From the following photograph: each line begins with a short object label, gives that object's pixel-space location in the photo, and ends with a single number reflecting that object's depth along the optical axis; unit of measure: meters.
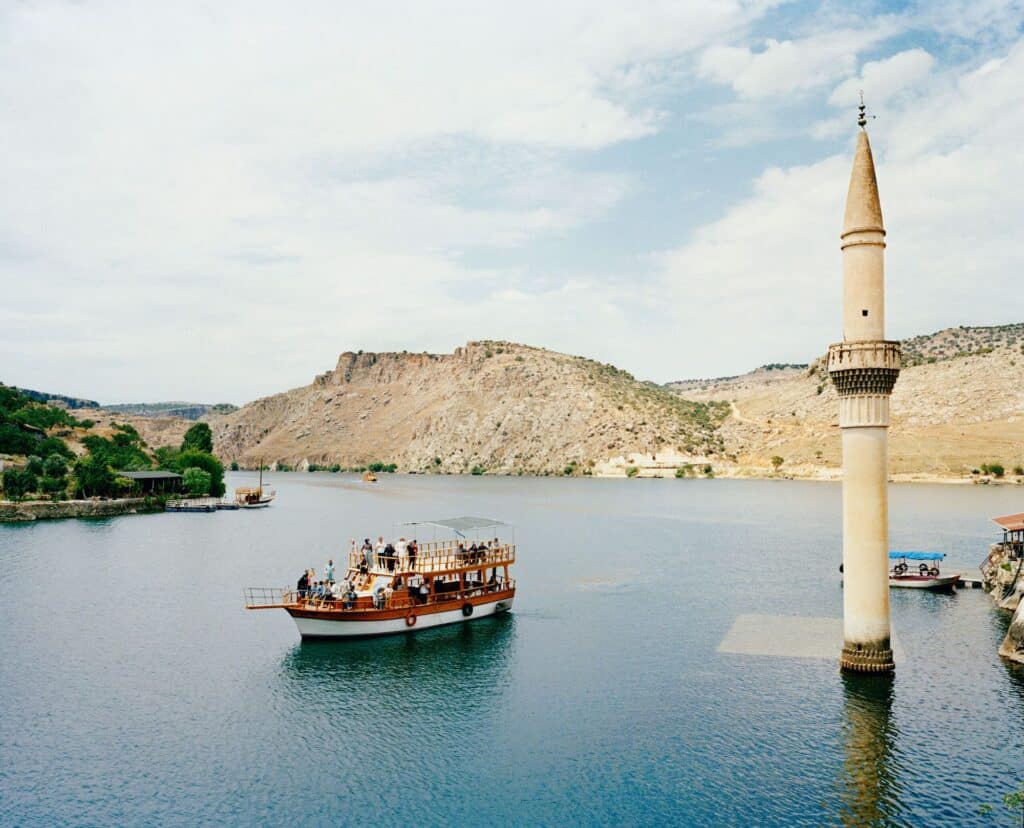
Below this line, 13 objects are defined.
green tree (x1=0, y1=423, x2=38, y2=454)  119.75
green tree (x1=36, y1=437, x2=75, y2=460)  121.00
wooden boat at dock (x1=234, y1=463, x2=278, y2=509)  116.69
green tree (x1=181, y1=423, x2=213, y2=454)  139.62
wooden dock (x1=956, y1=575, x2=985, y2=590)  49.19
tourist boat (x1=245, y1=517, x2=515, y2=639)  38.44
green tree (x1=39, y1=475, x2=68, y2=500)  98.75
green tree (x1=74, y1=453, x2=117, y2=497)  101.50
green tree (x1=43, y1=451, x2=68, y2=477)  105.12
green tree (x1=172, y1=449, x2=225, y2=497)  123.65
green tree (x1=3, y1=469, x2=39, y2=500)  95.62
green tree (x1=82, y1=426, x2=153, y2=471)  119.05
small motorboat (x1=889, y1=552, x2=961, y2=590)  48.16
